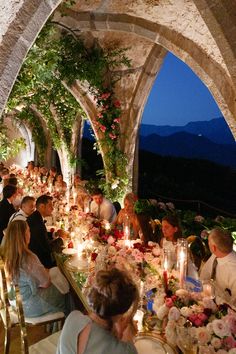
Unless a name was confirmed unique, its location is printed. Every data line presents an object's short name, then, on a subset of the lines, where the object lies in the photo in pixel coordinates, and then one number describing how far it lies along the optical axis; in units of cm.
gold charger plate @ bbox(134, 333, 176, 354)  189
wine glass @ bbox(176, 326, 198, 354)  172
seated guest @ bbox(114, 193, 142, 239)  455
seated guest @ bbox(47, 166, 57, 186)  749
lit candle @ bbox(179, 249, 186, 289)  240
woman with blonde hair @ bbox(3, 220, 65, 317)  278
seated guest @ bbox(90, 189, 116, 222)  543
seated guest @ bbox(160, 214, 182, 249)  349
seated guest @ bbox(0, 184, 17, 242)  479
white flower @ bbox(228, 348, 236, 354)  157
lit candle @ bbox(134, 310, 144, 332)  211
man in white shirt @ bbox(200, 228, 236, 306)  281
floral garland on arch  669
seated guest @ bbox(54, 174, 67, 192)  673
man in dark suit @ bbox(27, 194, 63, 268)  371
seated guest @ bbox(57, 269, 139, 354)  157
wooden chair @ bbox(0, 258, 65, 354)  249
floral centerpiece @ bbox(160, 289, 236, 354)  164
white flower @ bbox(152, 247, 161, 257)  300
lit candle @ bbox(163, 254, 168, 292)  223
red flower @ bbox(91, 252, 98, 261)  308
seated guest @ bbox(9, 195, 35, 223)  412
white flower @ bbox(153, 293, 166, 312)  206
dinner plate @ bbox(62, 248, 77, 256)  356
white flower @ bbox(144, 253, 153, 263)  291
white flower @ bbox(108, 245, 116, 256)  302
